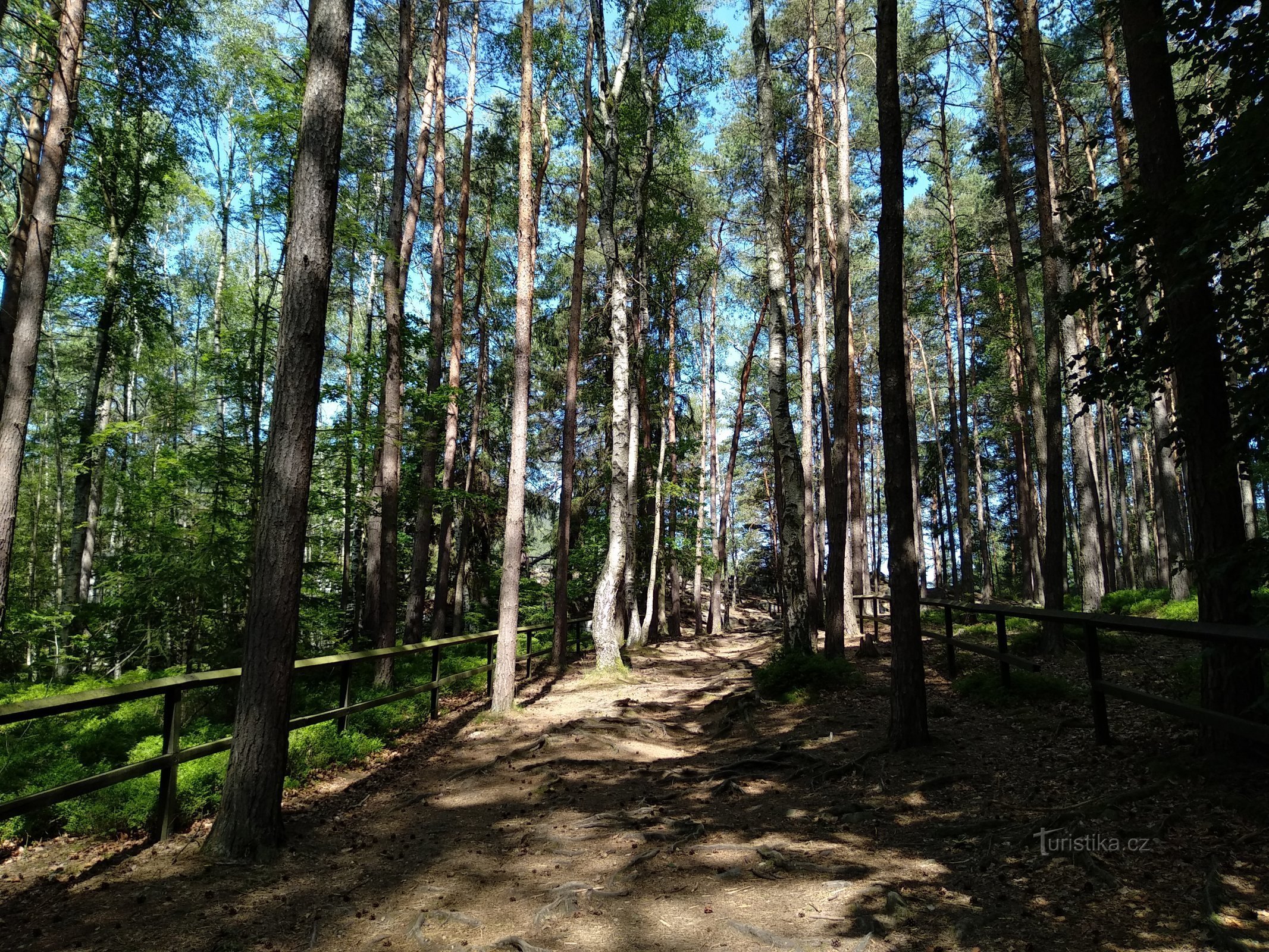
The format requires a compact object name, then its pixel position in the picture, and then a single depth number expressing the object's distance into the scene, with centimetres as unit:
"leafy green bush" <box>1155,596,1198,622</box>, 1146
